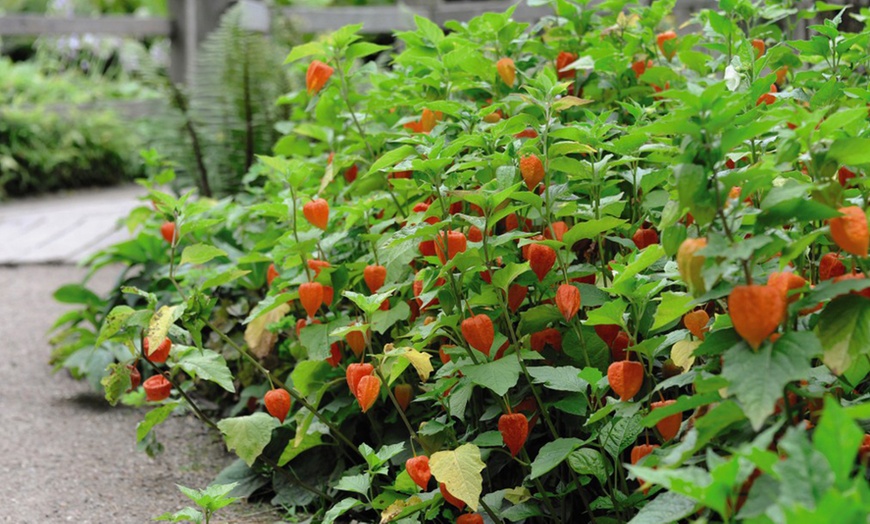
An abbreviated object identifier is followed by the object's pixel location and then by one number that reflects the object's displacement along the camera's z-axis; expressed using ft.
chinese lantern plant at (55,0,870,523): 8.52
